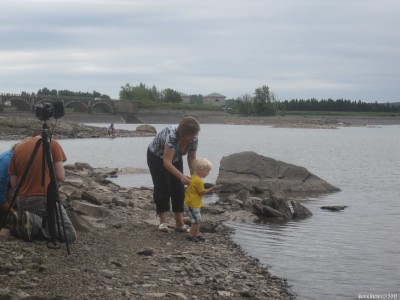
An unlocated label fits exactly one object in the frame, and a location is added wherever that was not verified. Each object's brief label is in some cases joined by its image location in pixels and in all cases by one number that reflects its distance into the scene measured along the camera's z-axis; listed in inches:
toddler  360.7
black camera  301.7
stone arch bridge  4793.3
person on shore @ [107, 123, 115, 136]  3305.6
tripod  293.0
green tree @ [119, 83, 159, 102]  6707.7
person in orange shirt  302.9
